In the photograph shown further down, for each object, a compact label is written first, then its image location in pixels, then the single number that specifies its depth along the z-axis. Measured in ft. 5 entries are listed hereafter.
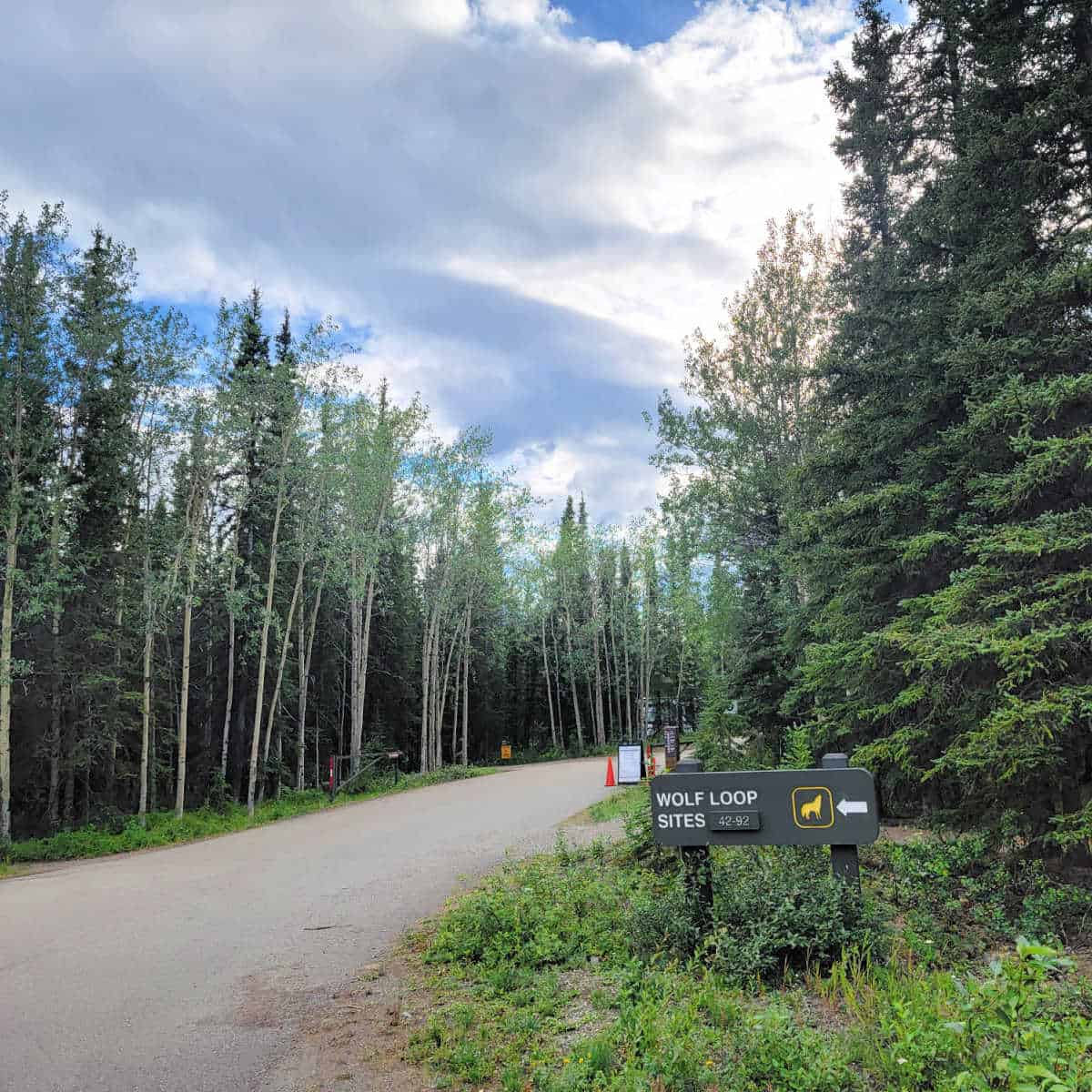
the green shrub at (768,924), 14.83
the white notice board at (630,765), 57.57
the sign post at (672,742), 59.88
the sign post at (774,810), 16.10
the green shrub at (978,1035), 8.50
